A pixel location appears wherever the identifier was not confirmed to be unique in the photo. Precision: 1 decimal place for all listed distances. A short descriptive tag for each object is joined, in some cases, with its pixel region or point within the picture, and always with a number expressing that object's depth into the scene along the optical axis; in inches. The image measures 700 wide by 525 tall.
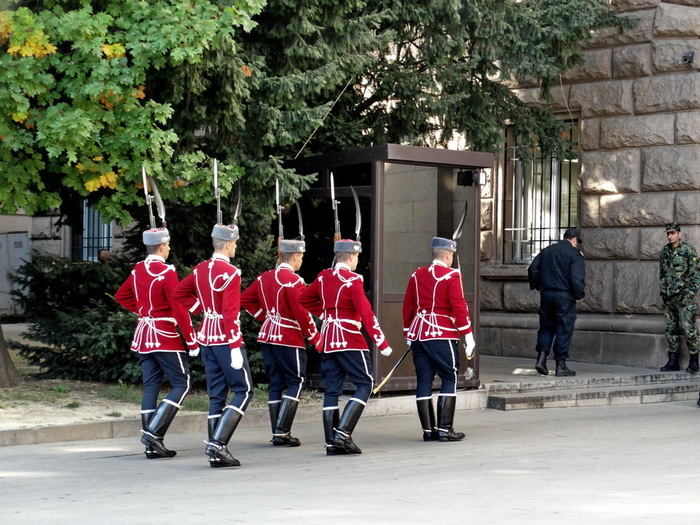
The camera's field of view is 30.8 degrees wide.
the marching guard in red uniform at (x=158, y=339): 380.8
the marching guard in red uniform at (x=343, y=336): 392.2
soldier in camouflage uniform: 611.8
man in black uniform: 601.6
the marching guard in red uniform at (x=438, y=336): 424.5
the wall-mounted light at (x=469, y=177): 532.7
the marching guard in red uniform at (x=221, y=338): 362.6
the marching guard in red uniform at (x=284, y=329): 406.3
